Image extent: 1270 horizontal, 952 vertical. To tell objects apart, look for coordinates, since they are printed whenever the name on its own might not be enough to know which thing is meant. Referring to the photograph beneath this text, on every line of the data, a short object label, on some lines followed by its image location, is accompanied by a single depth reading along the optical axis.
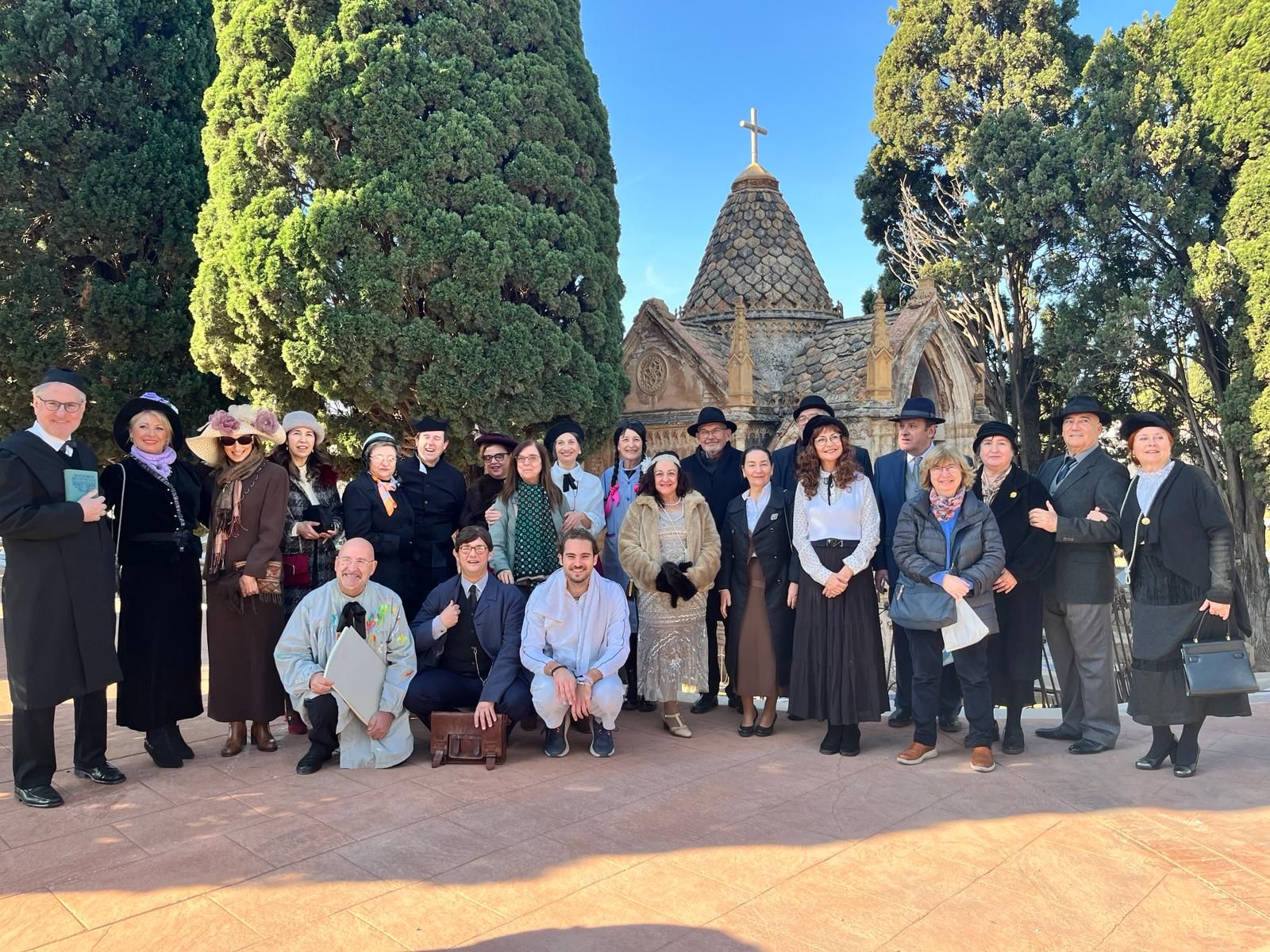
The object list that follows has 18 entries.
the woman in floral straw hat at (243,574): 4.93
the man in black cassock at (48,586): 4.22
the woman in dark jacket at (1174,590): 4.62
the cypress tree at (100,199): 11.12
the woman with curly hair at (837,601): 5.06
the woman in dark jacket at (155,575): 4.82
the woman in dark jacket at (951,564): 4.85
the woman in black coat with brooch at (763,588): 5.46
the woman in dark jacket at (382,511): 5.37
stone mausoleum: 12.25
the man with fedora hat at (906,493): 5.58
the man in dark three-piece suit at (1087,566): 5.01
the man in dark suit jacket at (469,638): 5.04
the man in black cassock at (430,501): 5.77
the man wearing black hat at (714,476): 6.06
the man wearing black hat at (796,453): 5.59
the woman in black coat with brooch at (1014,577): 5.04
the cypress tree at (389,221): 9.91
